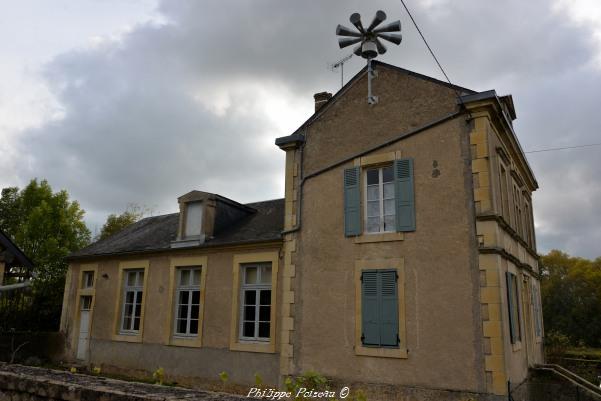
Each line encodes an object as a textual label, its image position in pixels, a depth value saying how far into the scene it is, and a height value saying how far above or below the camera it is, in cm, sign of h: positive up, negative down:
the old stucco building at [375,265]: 852 +103
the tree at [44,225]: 2586 +474
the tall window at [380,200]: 966 +233
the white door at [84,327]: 1477 -66
